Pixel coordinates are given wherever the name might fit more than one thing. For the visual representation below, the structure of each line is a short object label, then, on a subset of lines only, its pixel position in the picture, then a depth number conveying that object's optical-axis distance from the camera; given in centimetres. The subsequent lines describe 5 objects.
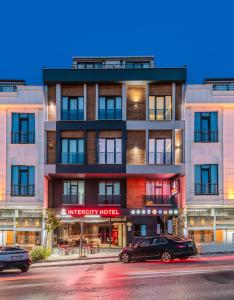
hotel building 2454
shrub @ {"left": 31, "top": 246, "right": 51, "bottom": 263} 1856
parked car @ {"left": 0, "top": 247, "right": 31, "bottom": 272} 1483
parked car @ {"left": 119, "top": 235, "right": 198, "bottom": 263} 1610
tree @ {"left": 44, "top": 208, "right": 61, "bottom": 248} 2338
